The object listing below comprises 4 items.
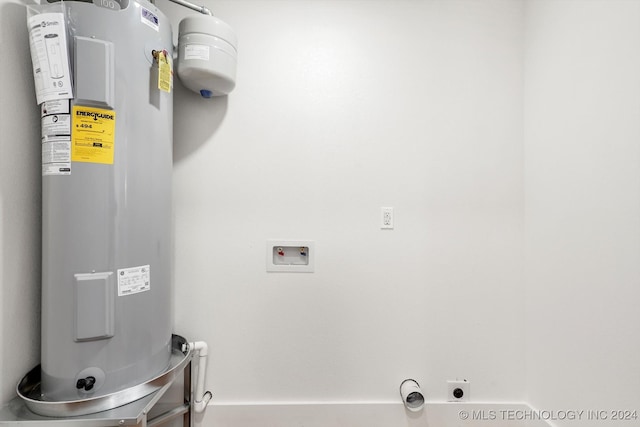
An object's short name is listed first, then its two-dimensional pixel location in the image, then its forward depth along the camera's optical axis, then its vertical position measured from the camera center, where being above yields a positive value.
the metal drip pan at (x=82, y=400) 0.76 -0.55
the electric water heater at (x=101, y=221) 0.77 -0.01
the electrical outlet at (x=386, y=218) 1.27 -0.01
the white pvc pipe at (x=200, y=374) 1.16 -0.69
